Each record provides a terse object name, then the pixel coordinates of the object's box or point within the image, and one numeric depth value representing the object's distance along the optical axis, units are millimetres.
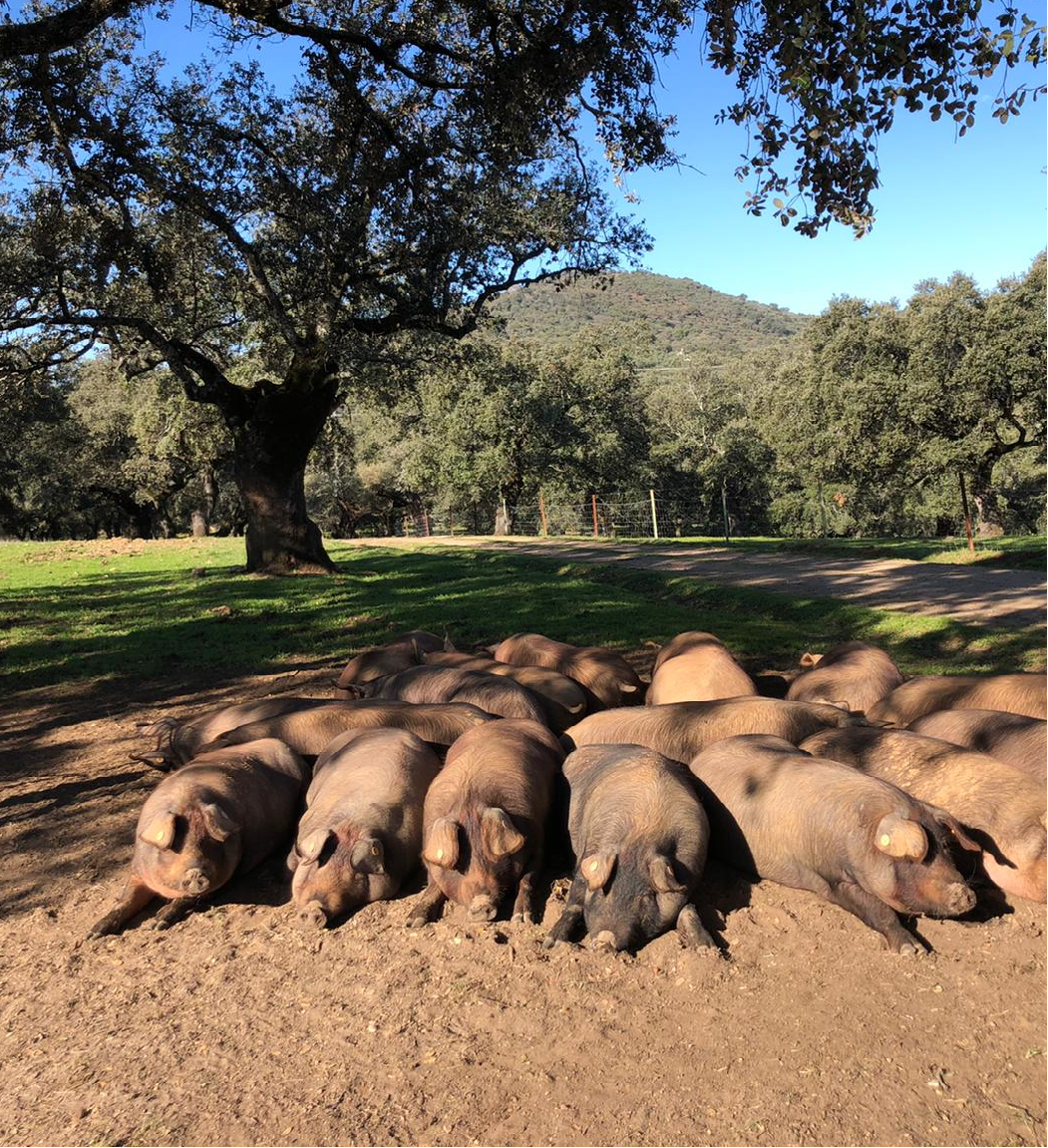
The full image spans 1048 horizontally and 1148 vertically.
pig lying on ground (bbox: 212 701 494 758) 5348
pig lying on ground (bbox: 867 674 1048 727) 5293
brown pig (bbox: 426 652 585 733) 5969
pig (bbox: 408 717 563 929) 3947
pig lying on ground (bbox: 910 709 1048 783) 4331
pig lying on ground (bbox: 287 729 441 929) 4039
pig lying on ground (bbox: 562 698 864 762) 5098
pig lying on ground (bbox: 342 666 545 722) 5789
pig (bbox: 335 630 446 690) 7605
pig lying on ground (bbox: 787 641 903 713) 5988
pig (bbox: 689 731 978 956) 3600
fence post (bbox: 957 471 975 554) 18670
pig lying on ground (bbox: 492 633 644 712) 6582
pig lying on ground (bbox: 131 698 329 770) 5984
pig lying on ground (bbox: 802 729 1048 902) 3758
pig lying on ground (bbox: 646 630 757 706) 6125
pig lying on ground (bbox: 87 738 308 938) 4156
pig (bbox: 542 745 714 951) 3682
